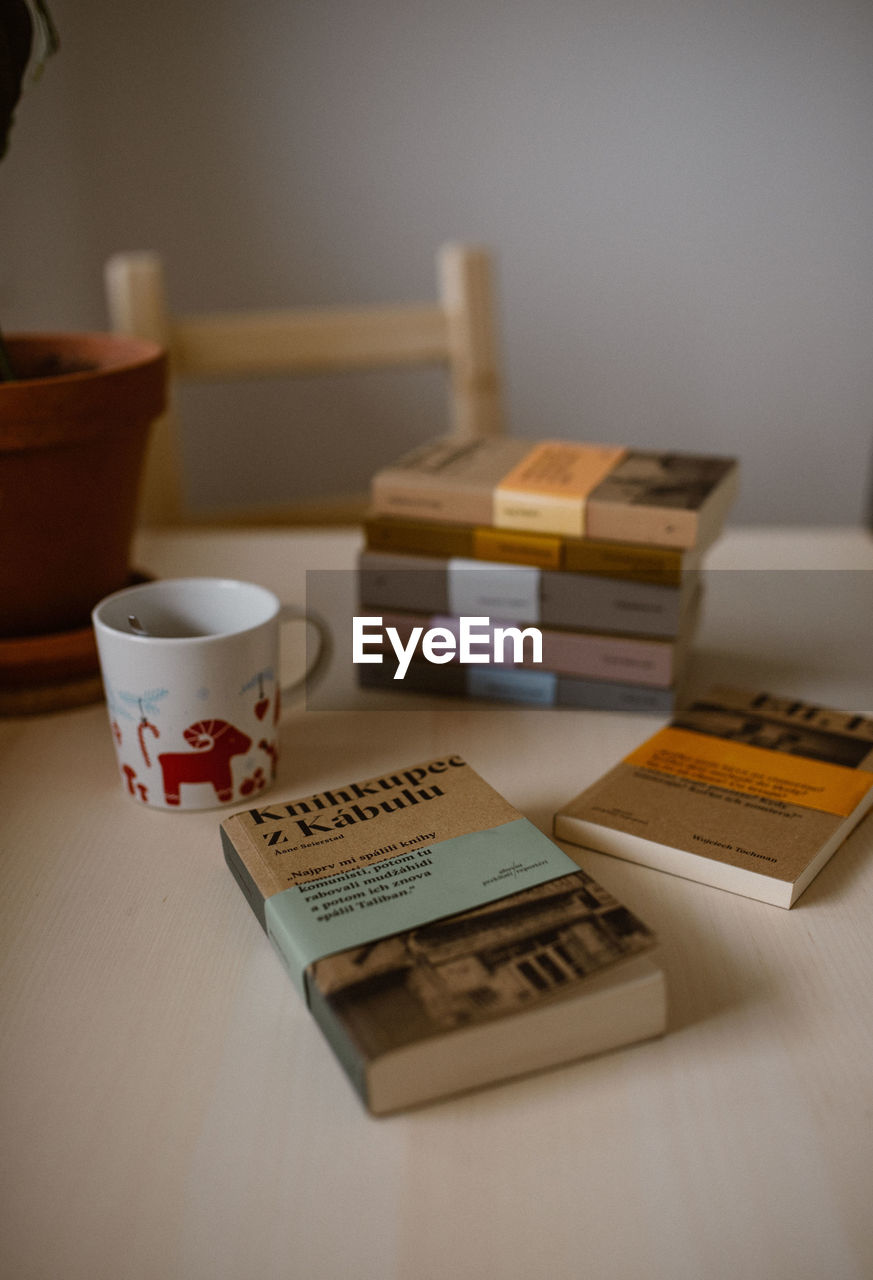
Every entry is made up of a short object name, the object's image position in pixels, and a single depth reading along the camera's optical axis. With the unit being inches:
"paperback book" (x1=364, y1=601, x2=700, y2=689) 26.0
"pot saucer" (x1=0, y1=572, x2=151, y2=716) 26.3
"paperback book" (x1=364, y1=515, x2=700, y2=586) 25.3
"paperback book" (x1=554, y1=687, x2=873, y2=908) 19.7
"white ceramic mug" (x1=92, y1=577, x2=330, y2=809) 21.0
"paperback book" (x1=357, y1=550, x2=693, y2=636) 25.6
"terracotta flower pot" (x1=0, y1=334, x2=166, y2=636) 24.0
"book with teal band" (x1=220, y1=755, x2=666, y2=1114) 14.9
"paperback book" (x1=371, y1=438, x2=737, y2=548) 25.4
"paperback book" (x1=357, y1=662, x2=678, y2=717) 26.5
